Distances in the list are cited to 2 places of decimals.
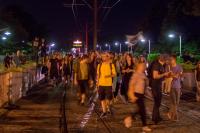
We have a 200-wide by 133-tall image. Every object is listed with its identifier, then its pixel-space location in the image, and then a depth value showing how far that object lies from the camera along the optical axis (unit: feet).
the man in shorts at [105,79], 51.06
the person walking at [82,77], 63.82
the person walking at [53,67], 98.49
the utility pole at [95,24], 124.00
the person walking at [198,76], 66.44
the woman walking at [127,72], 61.11
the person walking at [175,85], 47.21
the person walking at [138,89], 40.16
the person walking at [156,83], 45.55
